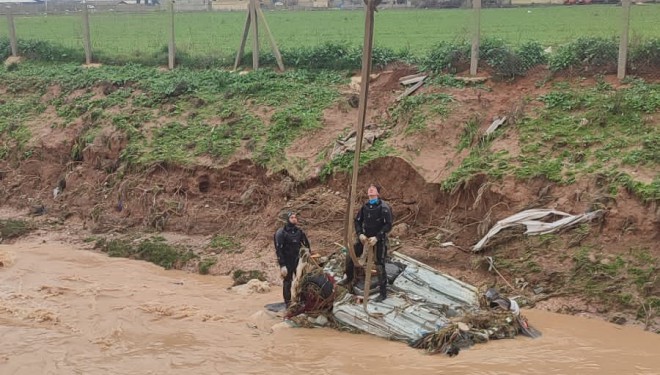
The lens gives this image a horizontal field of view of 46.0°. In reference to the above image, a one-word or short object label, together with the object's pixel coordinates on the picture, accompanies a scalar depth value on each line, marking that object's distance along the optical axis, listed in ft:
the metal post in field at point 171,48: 66.74
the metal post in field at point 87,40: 71.97
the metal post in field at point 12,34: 76.18
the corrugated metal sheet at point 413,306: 31.73
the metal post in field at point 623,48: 46.80
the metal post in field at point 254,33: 62.49
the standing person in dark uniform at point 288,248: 34.47
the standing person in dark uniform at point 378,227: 33.24
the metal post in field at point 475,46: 51.23
